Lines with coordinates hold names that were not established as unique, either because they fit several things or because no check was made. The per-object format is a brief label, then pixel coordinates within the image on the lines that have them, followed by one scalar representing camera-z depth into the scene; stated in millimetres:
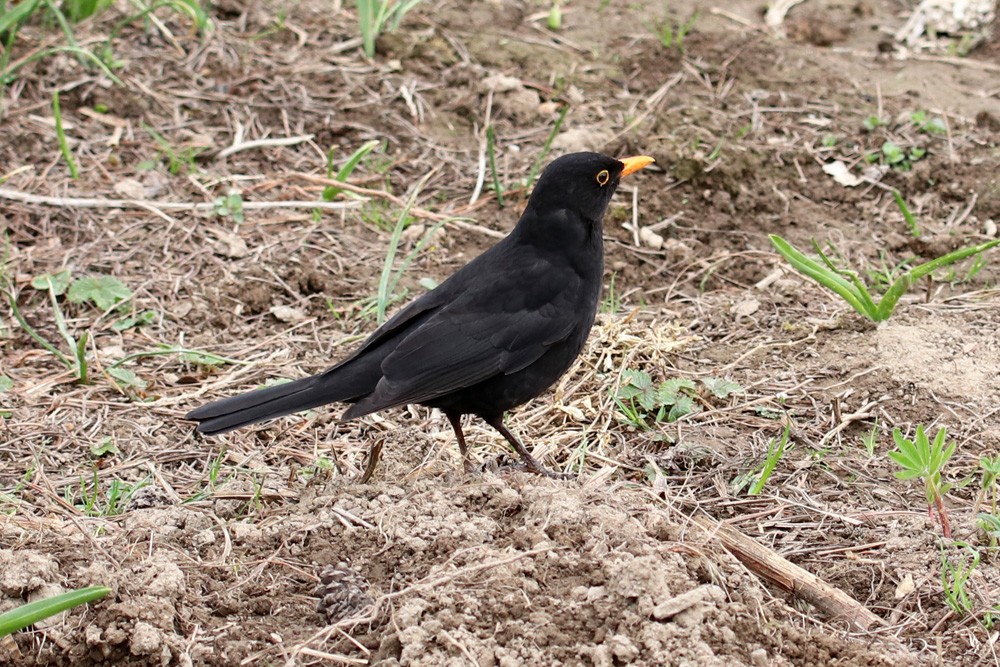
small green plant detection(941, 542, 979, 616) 5984
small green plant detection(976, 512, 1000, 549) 6398
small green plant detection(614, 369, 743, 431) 8594
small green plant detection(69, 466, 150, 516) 7512
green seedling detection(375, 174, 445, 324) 9531
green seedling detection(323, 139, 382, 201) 10977
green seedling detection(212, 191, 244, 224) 11187
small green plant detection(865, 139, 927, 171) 11594
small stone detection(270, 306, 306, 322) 10203
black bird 7730
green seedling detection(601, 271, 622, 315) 10095
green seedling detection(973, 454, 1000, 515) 6340
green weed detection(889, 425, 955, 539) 6023
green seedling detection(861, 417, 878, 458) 7813
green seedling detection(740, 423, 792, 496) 7117
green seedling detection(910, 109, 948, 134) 11820
